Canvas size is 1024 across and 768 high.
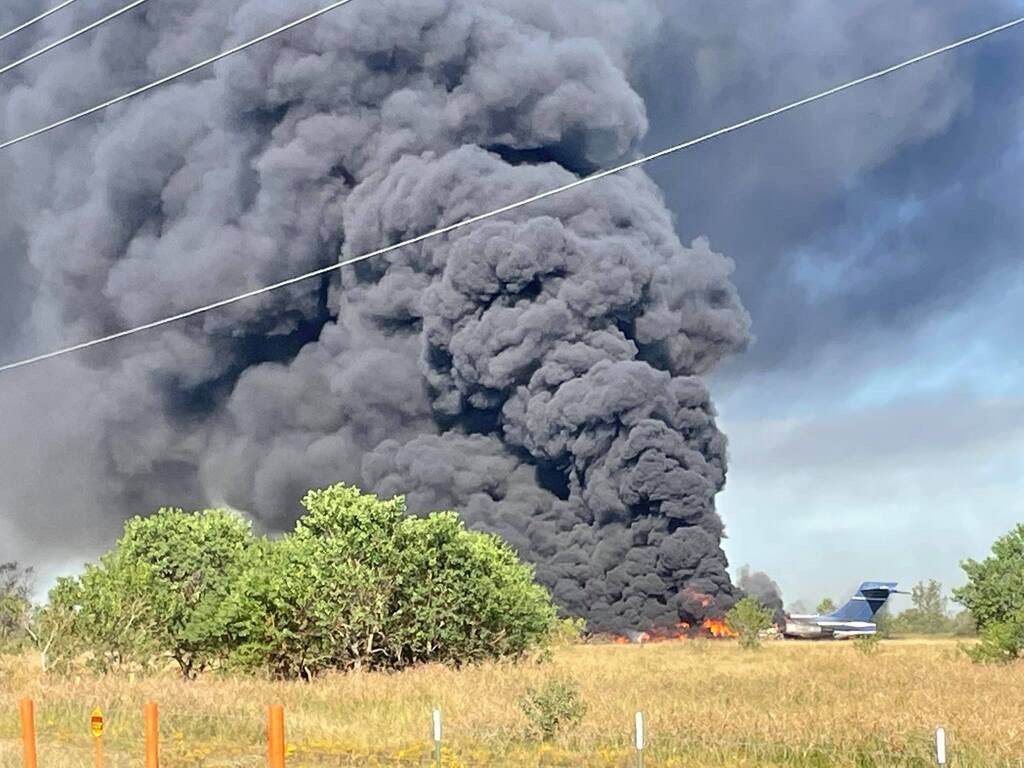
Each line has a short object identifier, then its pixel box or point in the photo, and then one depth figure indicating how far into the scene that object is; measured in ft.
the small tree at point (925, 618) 434.71
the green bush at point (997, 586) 161.79
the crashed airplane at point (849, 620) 317.01
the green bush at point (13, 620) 147.33
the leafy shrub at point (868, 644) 172.87
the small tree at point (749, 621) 198.54
